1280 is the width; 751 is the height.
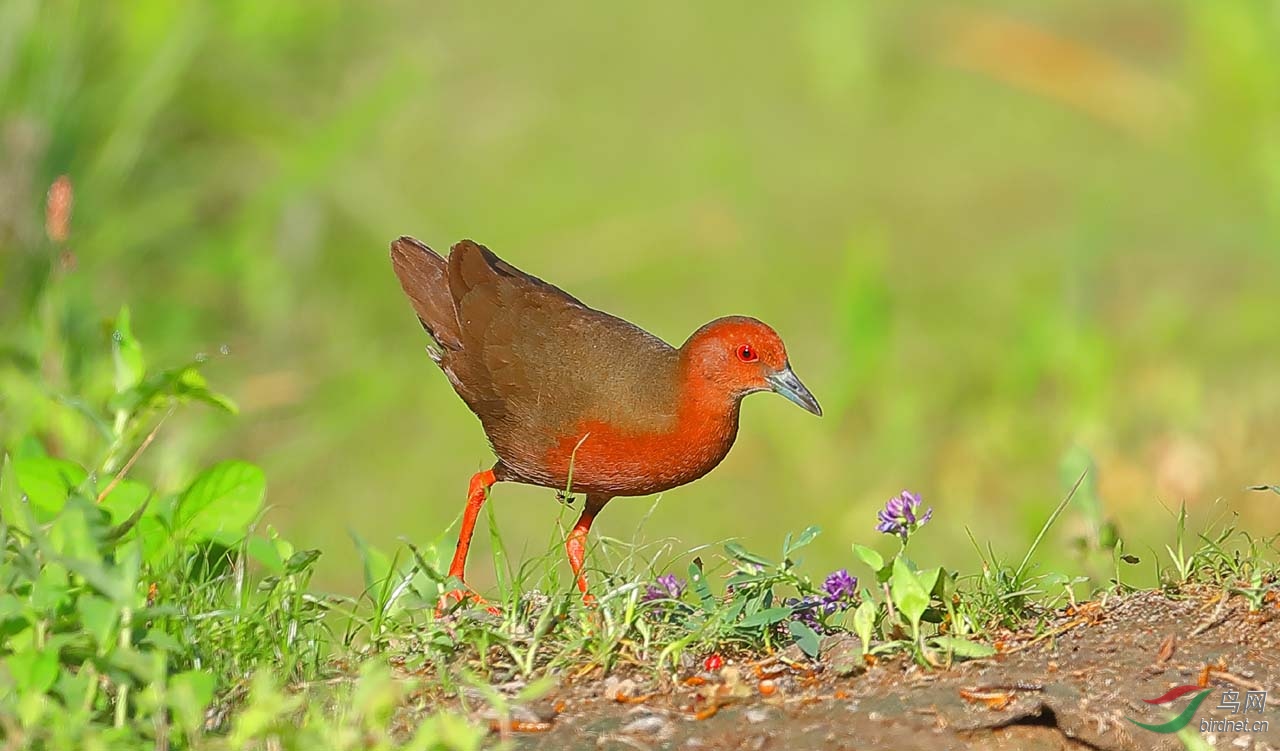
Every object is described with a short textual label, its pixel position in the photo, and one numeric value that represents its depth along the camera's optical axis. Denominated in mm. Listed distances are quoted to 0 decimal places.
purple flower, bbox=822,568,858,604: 7262
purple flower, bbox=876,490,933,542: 7117
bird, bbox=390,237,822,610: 8289
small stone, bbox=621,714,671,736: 6492
